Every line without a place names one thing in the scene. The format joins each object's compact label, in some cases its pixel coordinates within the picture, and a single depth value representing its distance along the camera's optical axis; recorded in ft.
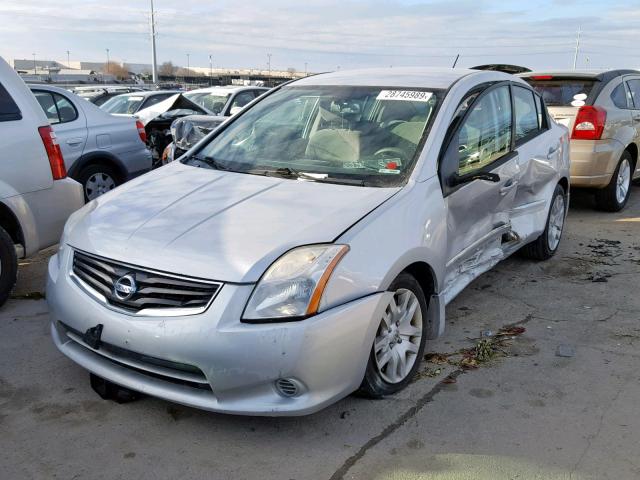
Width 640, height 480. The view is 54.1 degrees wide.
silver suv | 14.37
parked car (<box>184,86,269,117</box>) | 42.05
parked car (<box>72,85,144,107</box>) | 48.19
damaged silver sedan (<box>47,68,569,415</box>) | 8.84
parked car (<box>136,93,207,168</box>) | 34.94
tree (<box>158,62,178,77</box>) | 397.72
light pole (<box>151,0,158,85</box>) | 150.99
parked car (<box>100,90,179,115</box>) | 39.11
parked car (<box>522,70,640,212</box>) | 23.91
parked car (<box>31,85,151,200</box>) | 22.97
